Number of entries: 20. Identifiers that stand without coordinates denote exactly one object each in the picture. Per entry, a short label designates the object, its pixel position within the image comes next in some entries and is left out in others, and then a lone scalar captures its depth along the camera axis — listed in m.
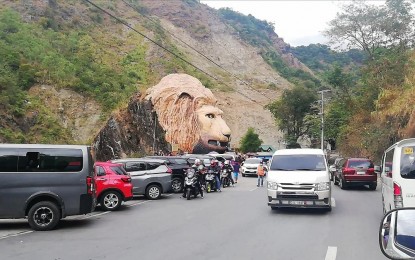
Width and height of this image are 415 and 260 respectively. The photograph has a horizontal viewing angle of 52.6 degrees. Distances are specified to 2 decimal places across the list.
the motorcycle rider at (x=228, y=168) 23.11
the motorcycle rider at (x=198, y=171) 17.20
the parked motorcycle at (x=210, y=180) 19.80
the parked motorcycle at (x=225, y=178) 22.80
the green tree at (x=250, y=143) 54.62
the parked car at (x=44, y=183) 10.14
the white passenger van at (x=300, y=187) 11.98
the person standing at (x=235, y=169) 25.40
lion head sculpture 32.66
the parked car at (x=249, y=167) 31.08
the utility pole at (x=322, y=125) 46.65
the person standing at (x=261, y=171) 22.41
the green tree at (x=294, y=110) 56.44
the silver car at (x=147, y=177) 16.81
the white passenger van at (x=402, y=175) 8.29
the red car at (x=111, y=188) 13.61
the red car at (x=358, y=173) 20.62
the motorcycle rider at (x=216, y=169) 20.31
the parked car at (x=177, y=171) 19.75
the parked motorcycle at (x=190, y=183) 16.75
